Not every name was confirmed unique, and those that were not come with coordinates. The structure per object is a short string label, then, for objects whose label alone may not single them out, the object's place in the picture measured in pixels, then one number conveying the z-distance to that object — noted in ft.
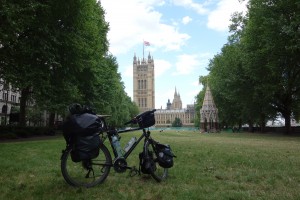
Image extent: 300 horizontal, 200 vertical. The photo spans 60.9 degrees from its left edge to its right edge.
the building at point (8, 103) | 173.37
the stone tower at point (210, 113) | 163.37
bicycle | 16.38
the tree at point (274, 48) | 76.44
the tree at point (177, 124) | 496.59
